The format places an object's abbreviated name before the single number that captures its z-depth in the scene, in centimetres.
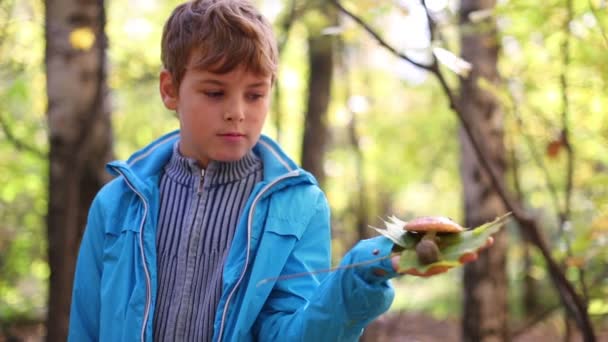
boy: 183
